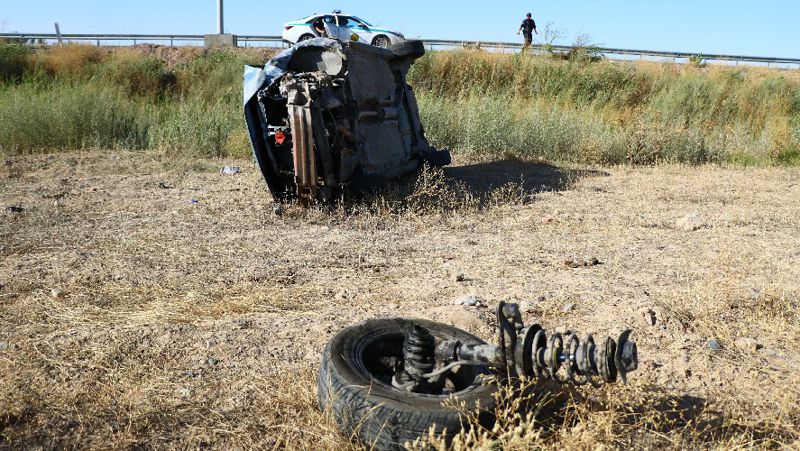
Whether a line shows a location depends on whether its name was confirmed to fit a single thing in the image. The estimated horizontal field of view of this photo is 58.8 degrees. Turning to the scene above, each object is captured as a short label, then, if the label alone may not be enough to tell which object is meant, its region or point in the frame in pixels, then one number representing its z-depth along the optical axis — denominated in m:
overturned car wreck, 7.12
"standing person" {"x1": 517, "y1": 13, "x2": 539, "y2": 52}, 23.56
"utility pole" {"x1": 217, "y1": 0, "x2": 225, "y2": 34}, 27.11
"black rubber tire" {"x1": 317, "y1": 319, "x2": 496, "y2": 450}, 2.89
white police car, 19.61
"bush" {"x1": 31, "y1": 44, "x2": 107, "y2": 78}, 19.31
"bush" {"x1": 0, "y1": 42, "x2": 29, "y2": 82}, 18.91
